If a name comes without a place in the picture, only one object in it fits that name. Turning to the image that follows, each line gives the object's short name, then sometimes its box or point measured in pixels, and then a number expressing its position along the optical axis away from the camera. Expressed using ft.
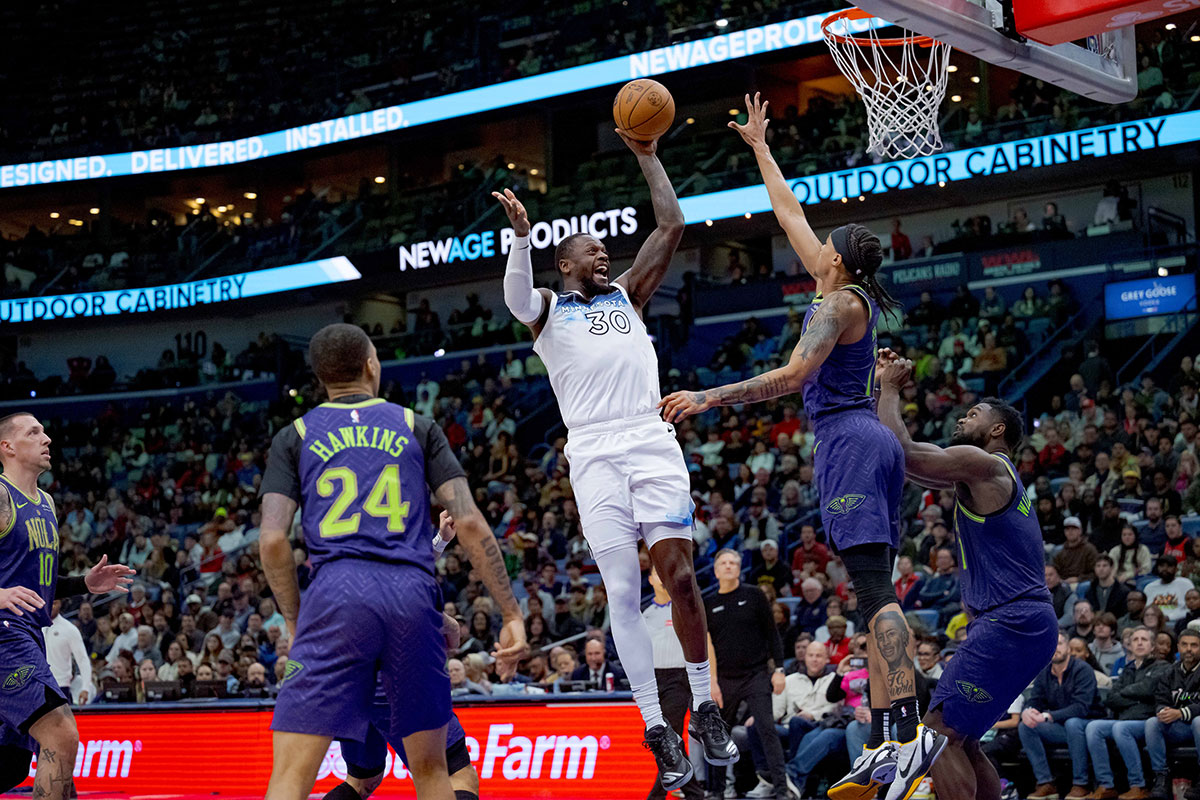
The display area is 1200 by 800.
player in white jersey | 21.42
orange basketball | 22.98
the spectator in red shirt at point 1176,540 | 43.96
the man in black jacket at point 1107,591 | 40.40
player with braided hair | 19.79
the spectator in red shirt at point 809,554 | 50.78
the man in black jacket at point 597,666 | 42.60
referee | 33.42
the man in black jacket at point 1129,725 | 33.73
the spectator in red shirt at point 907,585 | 44.88
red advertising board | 36.14
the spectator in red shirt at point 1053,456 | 54.49
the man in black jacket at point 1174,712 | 33.19
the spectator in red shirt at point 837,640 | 41.68
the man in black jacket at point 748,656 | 36.32
